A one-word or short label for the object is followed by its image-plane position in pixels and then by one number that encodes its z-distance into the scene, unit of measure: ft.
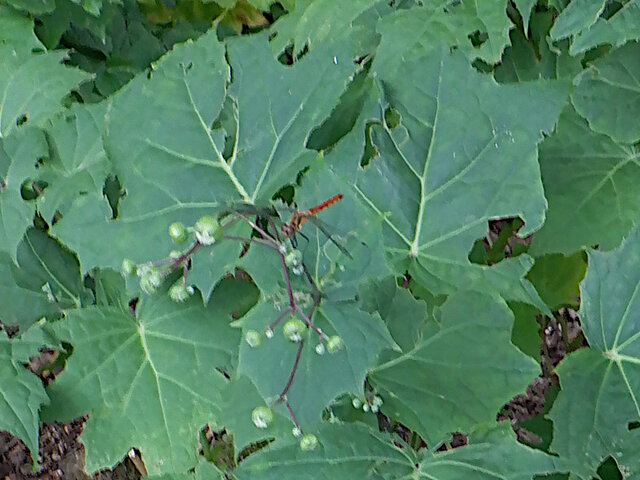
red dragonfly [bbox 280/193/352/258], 2.93
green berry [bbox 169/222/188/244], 2.82
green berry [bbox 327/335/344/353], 2.79
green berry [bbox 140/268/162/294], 2.89
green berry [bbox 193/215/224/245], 2.67
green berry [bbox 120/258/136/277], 3.18
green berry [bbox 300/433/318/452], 2.86
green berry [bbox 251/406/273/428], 2.77
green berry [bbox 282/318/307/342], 2.71
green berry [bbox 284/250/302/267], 3.02
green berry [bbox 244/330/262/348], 2.85
